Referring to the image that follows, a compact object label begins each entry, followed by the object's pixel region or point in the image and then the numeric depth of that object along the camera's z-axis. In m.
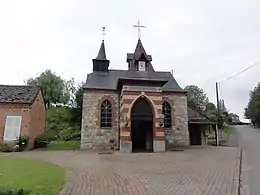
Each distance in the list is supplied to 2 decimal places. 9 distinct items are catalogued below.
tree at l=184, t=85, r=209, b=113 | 46.82
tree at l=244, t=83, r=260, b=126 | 41.70
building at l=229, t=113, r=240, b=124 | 73.10
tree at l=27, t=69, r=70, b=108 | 35.09
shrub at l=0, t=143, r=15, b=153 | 14.49
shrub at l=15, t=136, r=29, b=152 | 14.70
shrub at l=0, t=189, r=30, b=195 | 3.77
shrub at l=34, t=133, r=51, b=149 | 16.70
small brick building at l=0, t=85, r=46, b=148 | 15.14
